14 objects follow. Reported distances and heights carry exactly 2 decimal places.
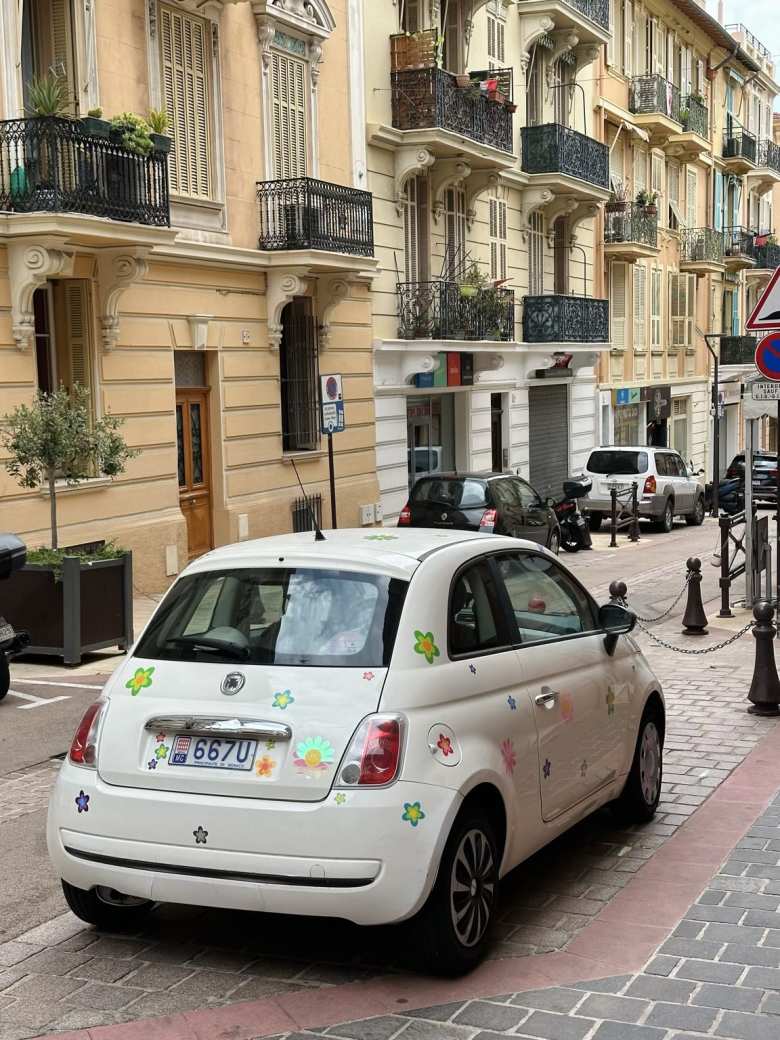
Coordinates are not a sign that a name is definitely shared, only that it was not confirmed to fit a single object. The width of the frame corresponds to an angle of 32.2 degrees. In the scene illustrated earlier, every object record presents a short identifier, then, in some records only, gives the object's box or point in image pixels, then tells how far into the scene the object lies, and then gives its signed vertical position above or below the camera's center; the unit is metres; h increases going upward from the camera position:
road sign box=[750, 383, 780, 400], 12.52 -0.05
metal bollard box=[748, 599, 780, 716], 9.55 -2.12
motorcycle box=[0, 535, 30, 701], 10.24 -1.27
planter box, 11.77 -1.78
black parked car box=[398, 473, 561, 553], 19.45 -1.64
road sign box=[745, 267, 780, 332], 11.76 +0.66
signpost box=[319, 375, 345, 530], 16.59 -0.12
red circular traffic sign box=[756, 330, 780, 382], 12.30 +0.27
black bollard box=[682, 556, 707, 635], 13.43 -2.23
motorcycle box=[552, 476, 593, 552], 23.58 -2.29
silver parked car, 27.59 -1.86
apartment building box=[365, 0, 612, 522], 24.34 +3.39
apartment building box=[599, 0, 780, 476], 37.75 +5.79
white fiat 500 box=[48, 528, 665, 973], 4.66 -1.28
